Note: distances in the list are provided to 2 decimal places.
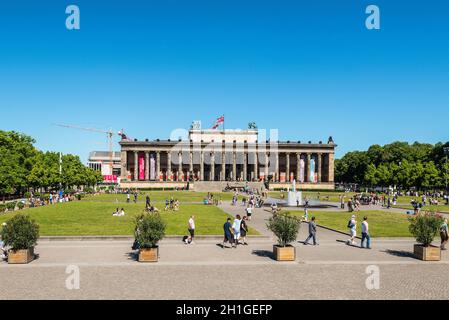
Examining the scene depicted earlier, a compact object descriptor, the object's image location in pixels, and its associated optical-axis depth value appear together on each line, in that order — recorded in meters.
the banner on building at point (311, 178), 148.76
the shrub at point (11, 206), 49.28
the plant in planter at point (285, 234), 20.55
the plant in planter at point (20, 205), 51.30
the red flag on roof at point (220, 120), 122.88
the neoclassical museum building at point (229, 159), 149.25
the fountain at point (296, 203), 61.92
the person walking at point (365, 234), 24.31
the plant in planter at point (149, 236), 19.89
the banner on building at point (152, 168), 126.99
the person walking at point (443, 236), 24.36
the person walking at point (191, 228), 25.61
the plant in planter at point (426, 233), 20.92
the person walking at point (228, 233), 24.19
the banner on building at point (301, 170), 126.34
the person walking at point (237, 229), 24.92
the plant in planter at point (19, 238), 19.48
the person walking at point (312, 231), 25.41
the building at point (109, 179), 197.25
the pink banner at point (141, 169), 125.38
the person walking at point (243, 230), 25.55
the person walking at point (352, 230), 25.75
